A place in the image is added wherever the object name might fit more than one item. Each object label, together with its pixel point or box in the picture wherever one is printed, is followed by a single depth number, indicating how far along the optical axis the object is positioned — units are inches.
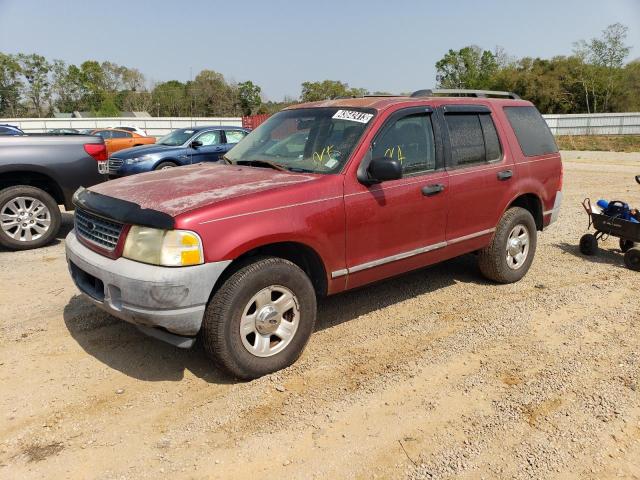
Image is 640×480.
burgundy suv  121.0
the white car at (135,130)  1016.2
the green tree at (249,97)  2933.1
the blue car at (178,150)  445.4
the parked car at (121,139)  860.6
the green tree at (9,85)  2583.7
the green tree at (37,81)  2667.3
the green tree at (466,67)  2824.8
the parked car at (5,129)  527.1
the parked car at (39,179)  251.1
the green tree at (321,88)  3323.3
